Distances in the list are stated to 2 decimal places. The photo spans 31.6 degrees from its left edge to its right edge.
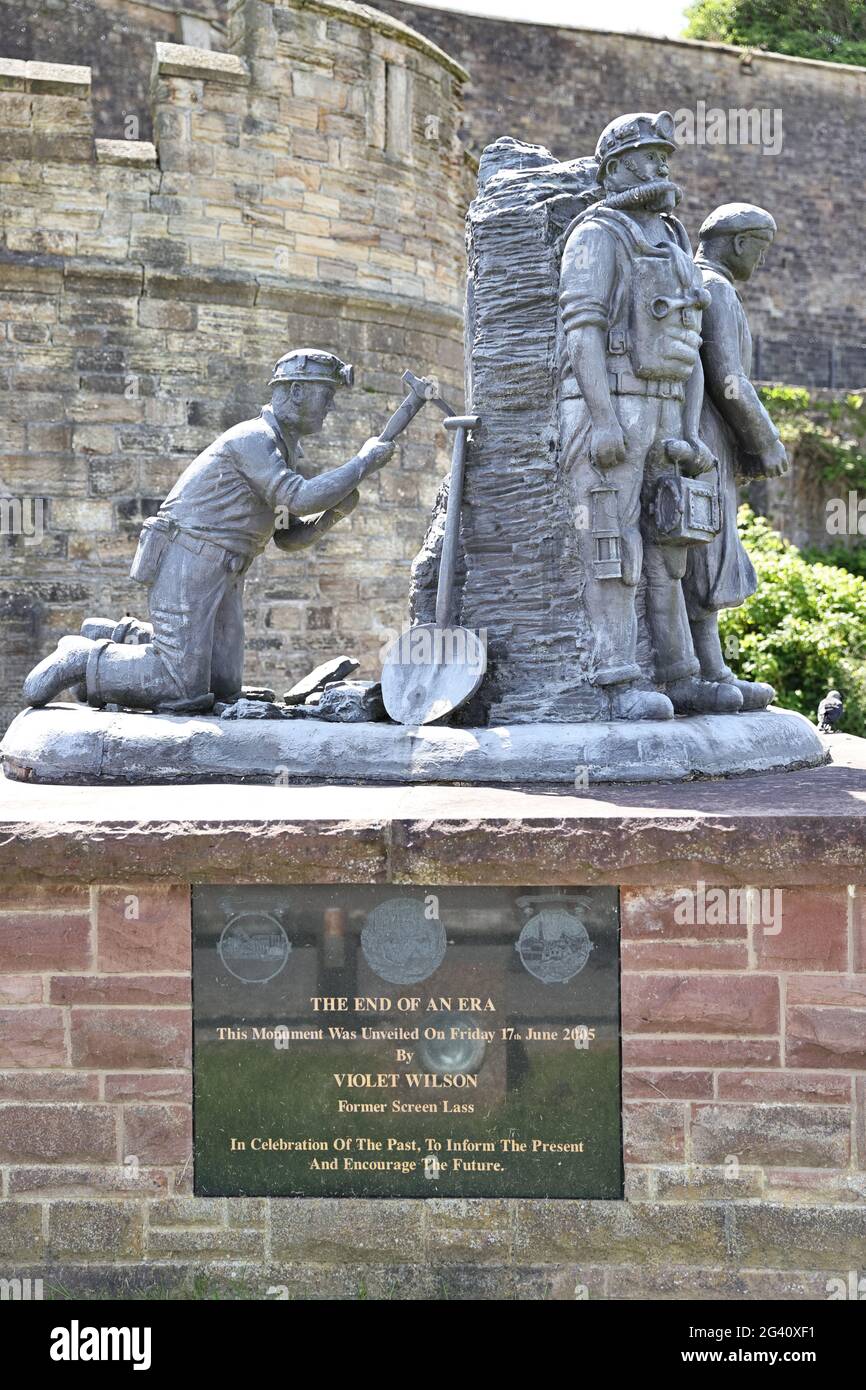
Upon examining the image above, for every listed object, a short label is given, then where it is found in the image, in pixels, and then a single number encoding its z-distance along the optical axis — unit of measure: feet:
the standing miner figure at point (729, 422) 17.54
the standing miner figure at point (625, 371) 16.03
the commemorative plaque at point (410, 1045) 12.73
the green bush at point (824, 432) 65.46
